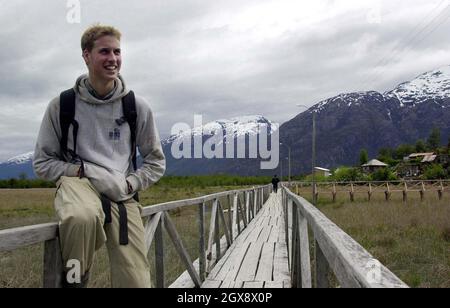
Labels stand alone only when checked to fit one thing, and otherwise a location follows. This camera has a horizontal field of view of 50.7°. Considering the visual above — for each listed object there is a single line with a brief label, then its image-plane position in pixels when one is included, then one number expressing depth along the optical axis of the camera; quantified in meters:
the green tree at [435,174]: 71.00
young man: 2.11
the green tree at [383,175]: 64.62
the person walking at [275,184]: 38.58
